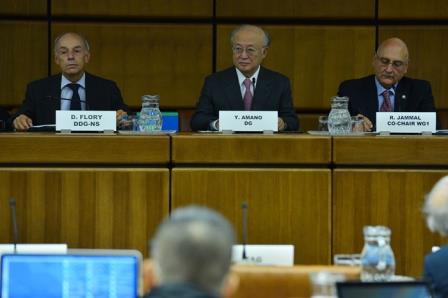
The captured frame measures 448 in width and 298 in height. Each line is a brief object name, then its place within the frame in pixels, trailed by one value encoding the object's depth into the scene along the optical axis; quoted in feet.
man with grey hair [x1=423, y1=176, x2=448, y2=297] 22.93
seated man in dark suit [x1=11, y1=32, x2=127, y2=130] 43.07
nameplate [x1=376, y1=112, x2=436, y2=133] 36.56
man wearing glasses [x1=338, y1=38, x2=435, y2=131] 44.93
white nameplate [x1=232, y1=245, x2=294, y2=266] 28.09
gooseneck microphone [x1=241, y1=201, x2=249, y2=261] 27.99
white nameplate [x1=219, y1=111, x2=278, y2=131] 36.38
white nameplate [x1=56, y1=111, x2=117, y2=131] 35.75
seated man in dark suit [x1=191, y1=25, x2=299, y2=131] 43.10
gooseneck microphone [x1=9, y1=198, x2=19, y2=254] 30.76
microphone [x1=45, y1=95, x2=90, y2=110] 42.37
